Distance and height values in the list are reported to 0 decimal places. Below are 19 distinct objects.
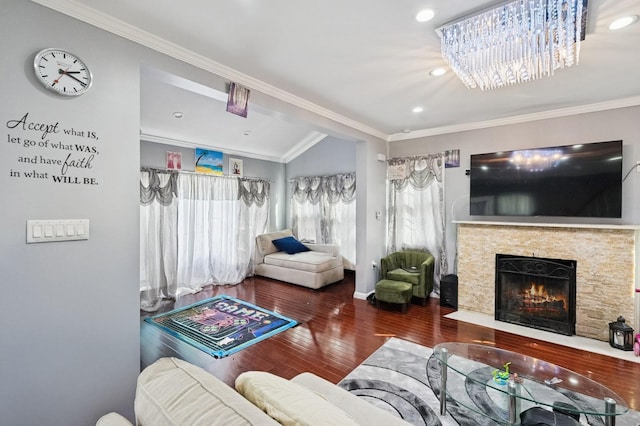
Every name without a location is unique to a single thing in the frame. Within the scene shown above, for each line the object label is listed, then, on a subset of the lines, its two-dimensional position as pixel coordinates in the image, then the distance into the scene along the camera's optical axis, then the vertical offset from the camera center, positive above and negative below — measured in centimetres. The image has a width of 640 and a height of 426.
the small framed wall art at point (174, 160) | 457 +81
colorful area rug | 290 -137
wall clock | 153 +77
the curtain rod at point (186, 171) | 433 +63
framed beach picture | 495 +86
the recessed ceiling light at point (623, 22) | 175 +121
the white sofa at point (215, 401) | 73 -55
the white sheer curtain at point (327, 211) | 568 -1
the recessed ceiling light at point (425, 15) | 172 +122
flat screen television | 302 +36
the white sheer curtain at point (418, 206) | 425 +7
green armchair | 400 -89
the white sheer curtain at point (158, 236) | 422 -42
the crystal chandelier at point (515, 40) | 166 +114
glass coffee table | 155 -109
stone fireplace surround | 289 -50
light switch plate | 152 -12
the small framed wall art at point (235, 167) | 544 +82
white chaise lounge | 488 -99
